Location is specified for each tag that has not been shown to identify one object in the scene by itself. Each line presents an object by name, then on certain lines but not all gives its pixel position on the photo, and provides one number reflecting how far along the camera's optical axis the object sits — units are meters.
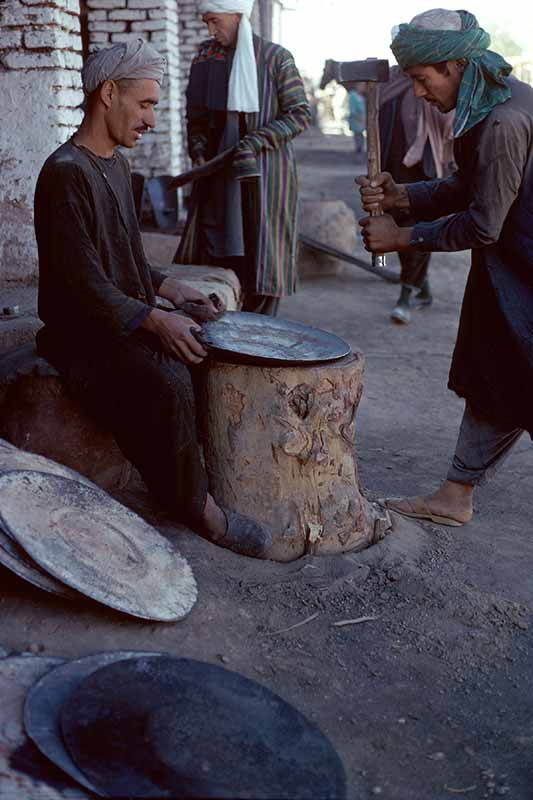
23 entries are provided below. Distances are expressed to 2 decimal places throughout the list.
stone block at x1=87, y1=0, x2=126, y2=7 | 7.24
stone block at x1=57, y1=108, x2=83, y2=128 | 4.88
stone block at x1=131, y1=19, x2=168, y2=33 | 7.39
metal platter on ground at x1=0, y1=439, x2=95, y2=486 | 2.97
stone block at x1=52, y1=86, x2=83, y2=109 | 4.84
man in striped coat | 5.32
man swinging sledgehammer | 3.09
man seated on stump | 3.04
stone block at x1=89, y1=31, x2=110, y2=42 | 7.23
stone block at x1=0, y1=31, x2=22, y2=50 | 4.77
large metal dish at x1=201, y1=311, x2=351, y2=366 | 3.23
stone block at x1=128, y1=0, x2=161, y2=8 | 7.30
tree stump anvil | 3.28
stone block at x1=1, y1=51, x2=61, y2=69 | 4.80
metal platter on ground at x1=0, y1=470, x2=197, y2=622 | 2.67
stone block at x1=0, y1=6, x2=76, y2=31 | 4.76
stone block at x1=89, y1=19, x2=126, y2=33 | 7.27
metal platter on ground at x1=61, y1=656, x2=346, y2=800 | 1.99
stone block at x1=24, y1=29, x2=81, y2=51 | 4.77
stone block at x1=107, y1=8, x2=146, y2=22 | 7.30
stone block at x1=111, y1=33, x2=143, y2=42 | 7.34
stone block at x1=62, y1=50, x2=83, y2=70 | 4.92
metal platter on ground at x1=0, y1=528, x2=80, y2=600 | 2.61
